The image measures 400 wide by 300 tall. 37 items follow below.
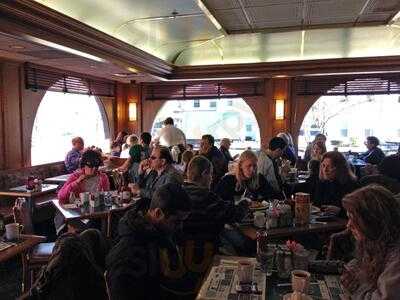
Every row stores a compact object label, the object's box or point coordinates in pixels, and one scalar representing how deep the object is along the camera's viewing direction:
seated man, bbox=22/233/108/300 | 1.55
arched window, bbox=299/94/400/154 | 8.79
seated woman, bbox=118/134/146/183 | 5.49
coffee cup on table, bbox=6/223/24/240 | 2.92
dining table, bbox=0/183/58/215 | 5.15
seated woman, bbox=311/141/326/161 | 5.94
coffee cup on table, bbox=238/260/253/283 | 1.95
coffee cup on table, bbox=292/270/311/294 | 1.76
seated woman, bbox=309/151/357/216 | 3.65
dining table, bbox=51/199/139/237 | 3.78
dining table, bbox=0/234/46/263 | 2.63
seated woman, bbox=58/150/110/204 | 4.19
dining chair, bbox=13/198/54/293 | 3.39
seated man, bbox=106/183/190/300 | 1.70
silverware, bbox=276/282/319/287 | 1.97
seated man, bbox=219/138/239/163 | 7.09
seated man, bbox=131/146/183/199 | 4.28
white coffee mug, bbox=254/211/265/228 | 3.16
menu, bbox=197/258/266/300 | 1.83
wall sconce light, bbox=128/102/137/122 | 9.90
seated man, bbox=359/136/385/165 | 7.15
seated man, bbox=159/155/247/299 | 2.36
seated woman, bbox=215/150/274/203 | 3.85
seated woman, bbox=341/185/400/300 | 1.52
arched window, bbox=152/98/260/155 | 9.51
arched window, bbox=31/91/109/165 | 7.41
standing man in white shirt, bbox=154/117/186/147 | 6.81
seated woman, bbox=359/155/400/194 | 3.29
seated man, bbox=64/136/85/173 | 6.81
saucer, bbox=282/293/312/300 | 1.67
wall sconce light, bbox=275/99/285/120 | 8.84
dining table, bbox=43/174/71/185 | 6.18
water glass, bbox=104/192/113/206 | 4.27
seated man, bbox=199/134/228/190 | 5.83
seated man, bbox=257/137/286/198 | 4.75
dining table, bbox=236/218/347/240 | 3.01
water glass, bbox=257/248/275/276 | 2.13
